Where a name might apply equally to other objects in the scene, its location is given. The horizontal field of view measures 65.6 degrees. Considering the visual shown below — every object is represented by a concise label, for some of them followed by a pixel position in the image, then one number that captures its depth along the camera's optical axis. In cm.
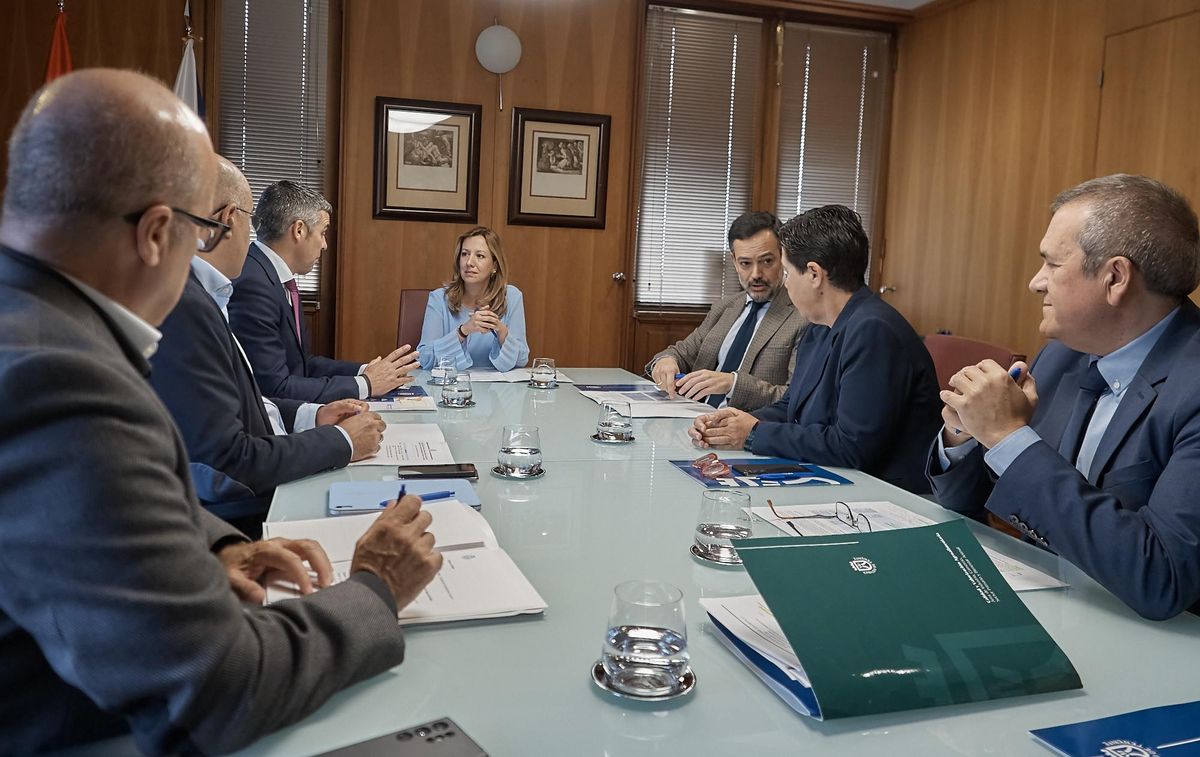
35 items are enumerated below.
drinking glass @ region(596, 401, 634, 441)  236
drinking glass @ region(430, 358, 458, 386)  288
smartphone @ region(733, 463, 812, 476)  203
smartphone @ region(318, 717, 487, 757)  83
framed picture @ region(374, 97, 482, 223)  493
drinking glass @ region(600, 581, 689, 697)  99
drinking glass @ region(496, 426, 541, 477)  193
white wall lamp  492
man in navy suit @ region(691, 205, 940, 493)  221
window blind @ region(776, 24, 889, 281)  566
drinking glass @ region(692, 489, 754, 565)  145
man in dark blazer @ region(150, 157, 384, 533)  173
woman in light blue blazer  375
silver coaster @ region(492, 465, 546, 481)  191
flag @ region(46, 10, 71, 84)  425
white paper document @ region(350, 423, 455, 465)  204
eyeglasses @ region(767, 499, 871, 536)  162
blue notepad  161
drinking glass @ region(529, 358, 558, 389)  332
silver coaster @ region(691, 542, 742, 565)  140
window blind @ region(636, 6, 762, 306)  543
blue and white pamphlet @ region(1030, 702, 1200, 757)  87
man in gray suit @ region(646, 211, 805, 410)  339
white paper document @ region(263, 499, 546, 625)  115
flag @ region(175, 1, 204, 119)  443
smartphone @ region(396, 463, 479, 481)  188
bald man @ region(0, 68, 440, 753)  72
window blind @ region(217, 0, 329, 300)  479
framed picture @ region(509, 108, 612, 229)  514
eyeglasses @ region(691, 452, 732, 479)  199
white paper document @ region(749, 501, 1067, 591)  138
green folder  95
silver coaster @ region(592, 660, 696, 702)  96
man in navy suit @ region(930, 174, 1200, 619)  129
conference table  89
